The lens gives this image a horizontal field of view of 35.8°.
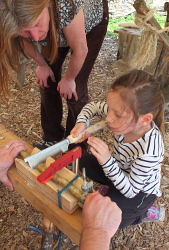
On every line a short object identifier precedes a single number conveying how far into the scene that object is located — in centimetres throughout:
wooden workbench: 113
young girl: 138
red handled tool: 114
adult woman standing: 121
